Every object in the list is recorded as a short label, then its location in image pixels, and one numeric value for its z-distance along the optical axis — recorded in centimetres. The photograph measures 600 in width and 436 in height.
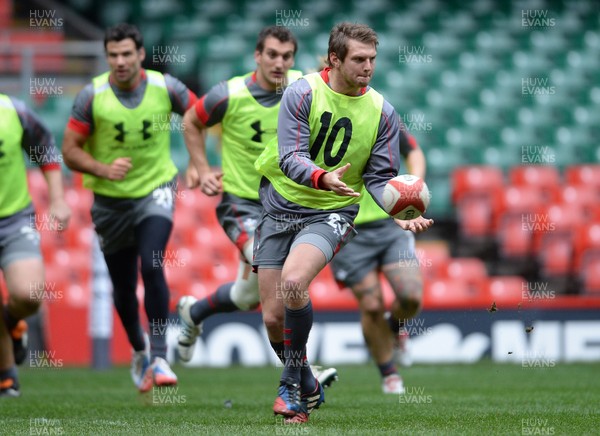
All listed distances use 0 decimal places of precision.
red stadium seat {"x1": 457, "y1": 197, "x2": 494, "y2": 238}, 1467
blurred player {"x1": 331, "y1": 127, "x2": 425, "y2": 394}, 893
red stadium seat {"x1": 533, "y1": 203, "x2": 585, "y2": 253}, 1410
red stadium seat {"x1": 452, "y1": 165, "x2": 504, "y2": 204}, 1477
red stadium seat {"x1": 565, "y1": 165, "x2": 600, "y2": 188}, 1532
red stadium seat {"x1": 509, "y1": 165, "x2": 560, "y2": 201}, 1508
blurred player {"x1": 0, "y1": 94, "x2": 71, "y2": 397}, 790
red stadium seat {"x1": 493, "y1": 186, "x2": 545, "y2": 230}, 1442
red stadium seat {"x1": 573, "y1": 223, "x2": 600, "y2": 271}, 1388
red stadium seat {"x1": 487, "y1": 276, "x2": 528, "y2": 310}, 1320
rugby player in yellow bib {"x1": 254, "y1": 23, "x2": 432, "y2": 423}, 620
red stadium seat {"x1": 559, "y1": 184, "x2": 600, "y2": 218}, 1472
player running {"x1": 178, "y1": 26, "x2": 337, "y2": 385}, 782
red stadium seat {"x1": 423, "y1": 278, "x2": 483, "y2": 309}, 1267
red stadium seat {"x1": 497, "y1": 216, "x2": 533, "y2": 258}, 1441
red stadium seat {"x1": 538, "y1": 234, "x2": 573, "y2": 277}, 1402
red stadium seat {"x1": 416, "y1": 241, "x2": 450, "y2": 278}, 1378
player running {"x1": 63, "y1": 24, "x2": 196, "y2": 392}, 795
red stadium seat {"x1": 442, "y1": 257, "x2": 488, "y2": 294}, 1368
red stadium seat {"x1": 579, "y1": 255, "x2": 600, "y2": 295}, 1387
